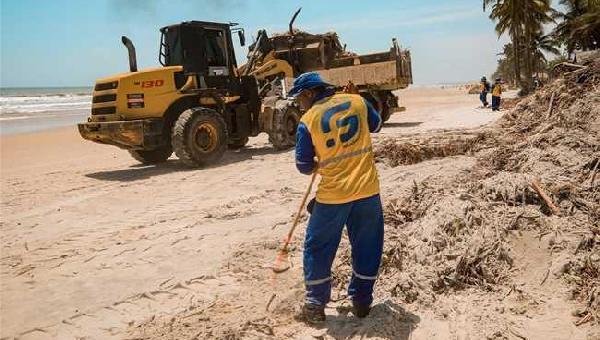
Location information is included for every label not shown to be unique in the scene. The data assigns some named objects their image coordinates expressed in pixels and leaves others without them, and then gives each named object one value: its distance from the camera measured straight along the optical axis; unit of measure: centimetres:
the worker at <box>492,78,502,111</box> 1962
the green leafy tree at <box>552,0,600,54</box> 2895
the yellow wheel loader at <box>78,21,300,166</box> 967
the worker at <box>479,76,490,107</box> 2202
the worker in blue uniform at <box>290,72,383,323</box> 355
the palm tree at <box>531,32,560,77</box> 4368
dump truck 1541
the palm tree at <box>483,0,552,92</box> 3391
